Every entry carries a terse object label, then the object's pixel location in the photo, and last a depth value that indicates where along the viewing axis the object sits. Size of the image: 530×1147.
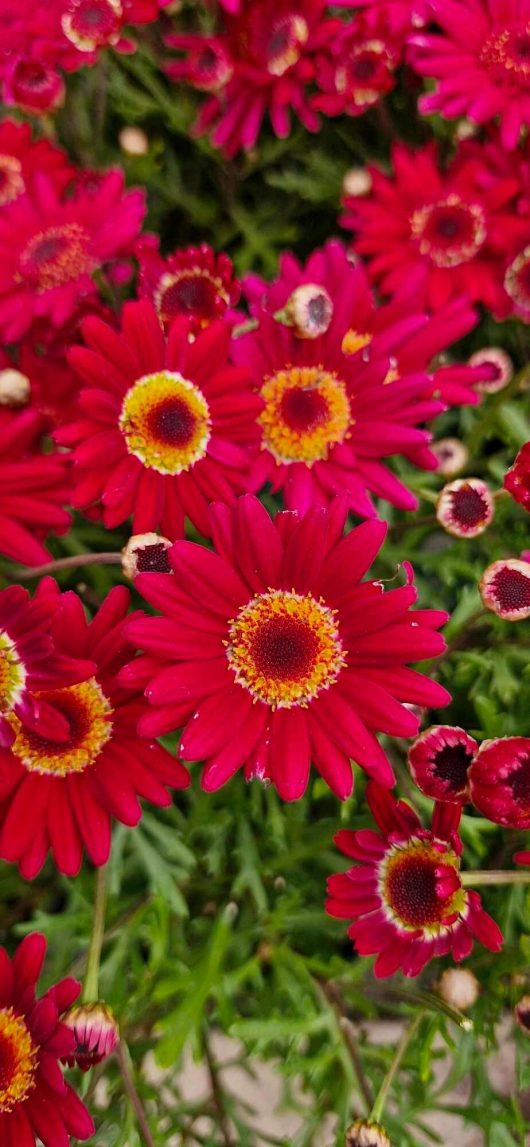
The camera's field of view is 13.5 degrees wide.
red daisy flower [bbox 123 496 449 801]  0.36
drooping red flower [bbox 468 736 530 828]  0.36
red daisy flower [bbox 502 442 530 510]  0.38
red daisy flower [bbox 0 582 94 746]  0.36
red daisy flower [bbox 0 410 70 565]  0.39
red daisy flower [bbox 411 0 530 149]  0.42
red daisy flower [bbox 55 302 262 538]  0.39
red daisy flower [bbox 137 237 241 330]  0.41
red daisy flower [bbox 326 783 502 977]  0.37
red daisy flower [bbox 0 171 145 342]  0.40
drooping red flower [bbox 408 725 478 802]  0.37
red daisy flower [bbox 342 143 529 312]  0.44
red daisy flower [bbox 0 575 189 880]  0.37
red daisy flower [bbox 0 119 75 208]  0.44
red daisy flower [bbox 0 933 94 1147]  0.37
